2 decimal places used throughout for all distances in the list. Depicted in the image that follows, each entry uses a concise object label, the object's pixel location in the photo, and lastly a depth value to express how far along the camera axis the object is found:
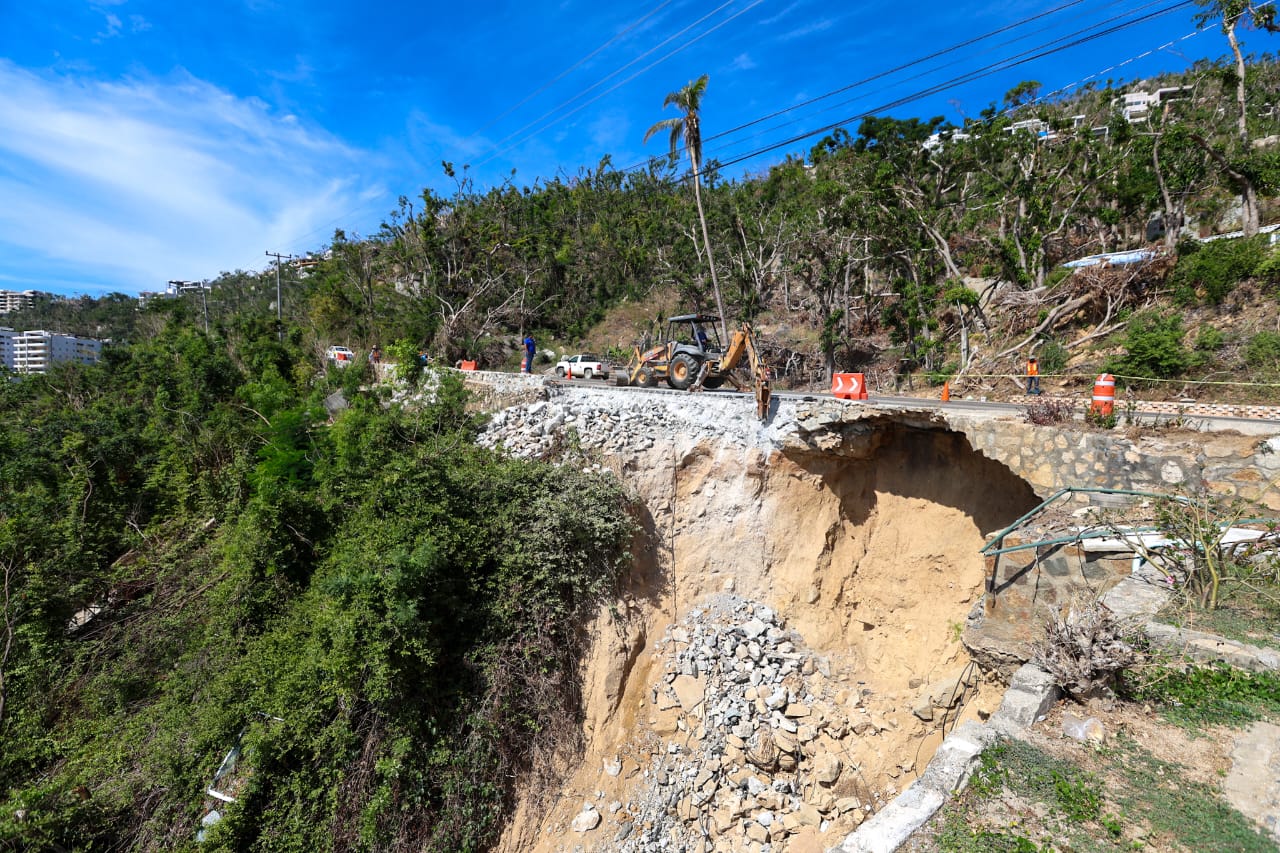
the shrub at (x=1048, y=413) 8.02
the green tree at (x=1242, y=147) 13.73
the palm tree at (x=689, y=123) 16.47
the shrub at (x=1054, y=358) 13.73
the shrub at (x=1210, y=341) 11.44
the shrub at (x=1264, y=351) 10.27
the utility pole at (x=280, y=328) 25.79
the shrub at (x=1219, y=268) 12.81
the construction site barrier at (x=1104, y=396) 7.80
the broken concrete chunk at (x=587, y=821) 7.55
